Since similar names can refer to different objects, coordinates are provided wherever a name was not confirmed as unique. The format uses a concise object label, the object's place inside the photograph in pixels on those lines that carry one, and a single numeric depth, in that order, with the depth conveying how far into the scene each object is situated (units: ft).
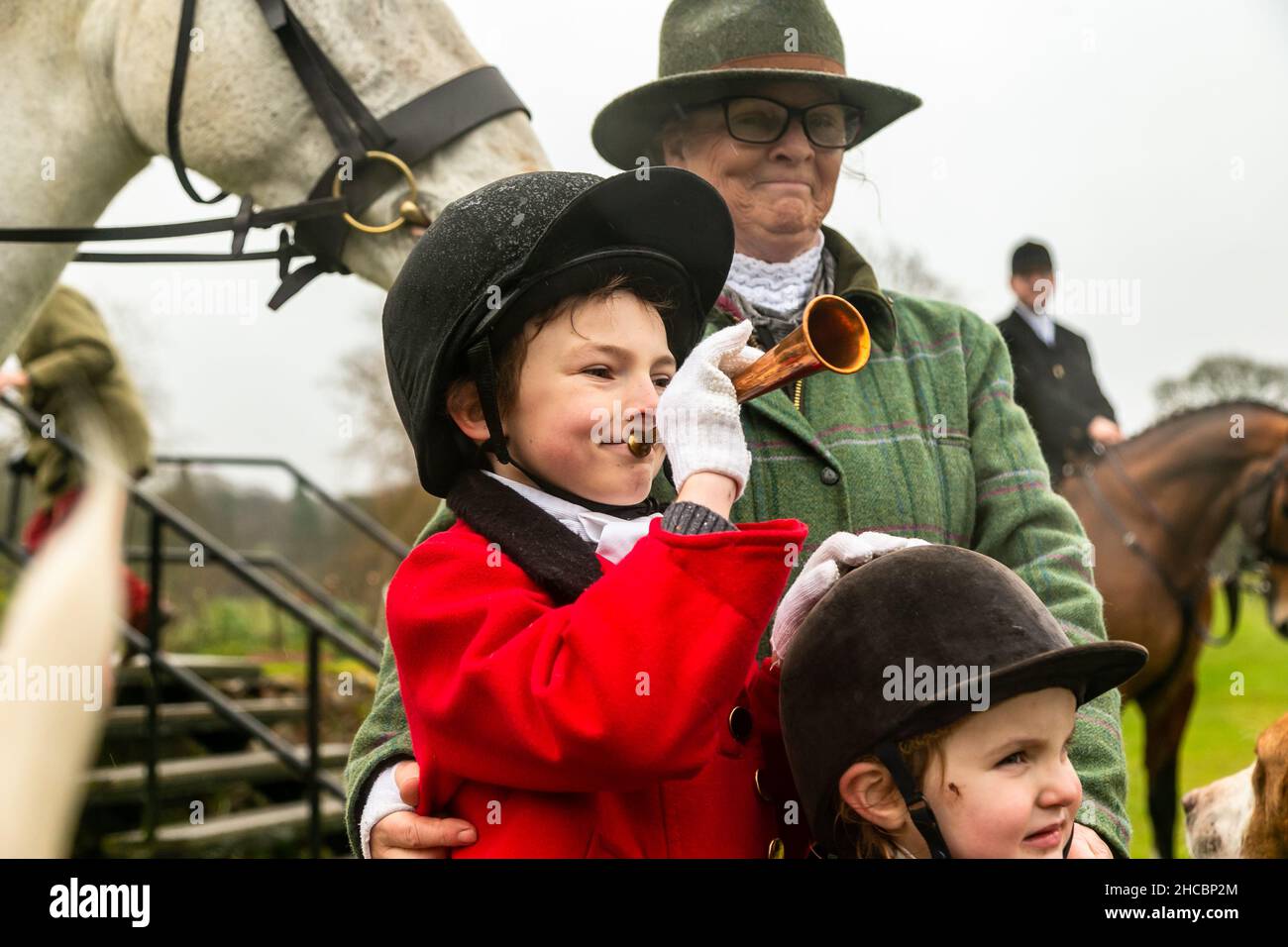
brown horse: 16.84
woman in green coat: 6.02
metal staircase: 15.19
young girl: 4.58
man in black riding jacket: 16.05
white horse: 8.51
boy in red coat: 4.23
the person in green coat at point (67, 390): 15.84
